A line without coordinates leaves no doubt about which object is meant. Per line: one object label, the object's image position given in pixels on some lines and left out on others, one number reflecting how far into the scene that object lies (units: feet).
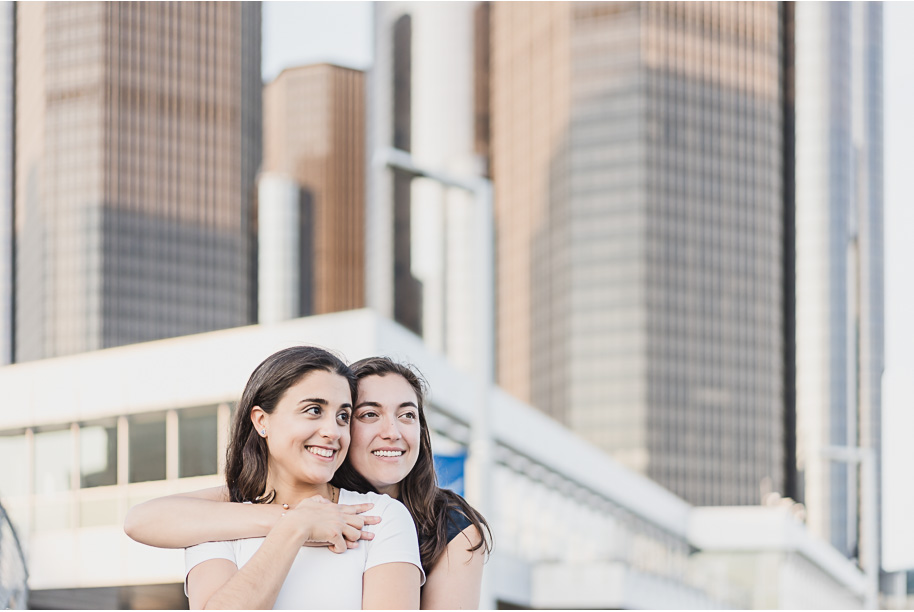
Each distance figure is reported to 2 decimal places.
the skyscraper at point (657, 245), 428.97
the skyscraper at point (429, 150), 515.50
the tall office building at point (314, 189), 530.27
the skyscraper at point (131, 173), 386.32
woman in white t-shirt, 9.78
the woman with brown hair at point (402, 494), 10.71
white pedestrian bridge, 75.56
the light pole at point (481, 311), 47.55
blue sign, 38.67
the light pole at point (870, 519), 109.70
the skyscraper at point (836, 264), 500.74
